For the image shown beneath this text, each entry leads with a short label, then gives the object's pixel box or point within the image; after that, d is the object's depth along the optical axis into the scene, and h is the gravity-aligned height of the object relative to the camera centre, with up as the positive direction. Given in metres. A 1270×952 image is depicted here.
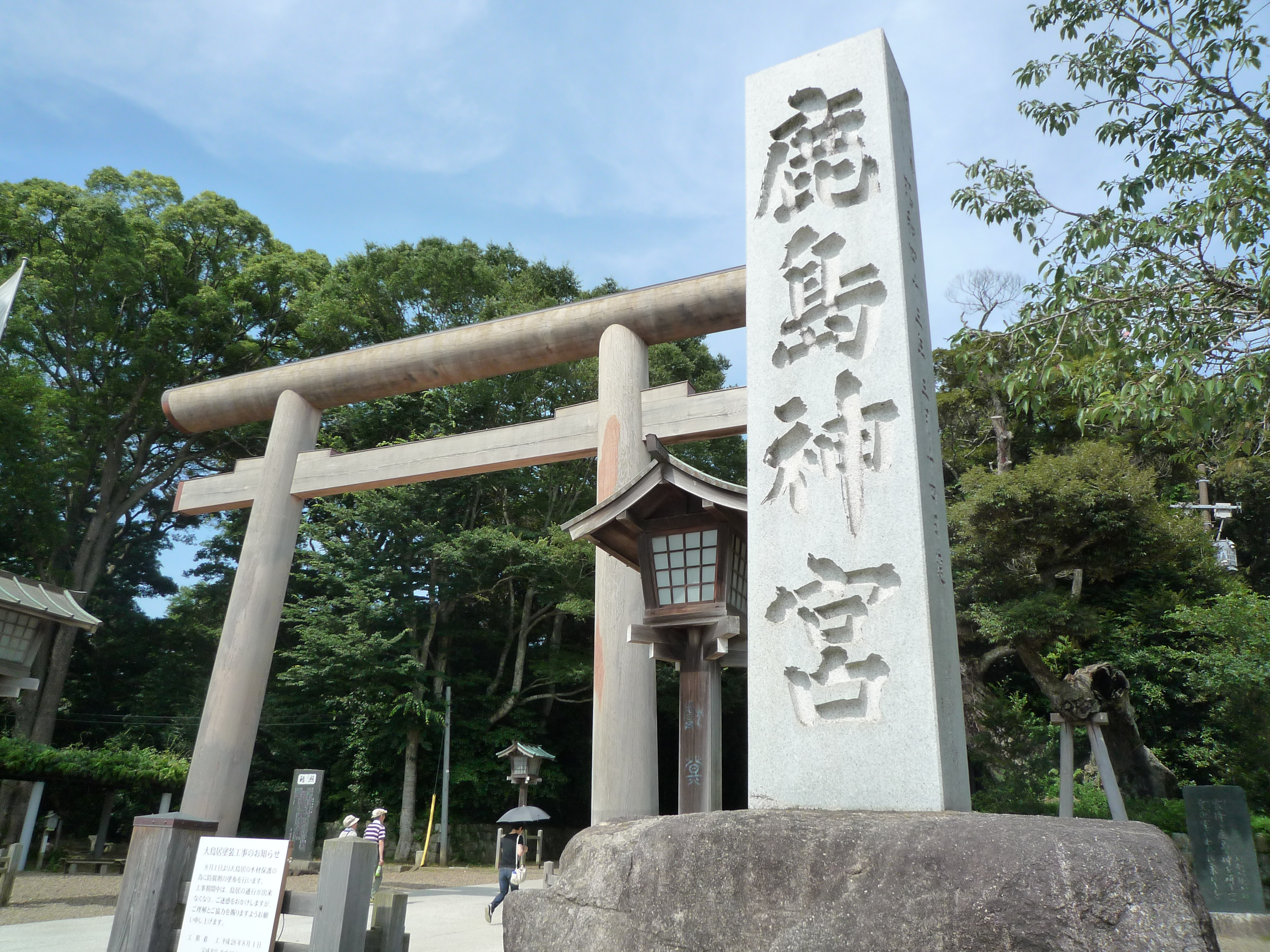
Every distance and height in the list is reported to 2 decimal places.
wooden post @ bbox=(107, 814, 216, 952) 3.43 -0.44
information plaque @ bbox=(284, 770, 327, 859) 12.61 -0.51
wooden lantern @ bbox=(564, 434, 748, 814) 5.11 +1.30
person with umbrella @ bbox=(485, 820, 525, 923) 8.30 -0.74
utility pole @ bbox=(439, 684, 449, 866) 15.97 -0.65
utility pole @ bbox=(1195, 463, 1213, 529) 15.56 +5.81
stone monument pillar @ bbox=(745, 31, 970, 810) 2.82 +1.21
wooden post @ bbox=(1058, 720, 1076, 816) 7.88 +0.34
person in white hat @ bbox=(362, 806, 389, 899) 8.61 -0.48
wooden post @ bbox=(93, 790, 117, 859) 14.54 -0.95
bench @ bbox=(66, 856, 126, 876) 12.98 -1.49
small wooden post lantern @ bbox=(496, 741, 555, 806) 12.99 +0.30
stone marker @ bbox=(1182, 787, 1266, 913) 8.02 -0.31
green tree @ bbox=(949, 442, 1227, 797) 13.31 +4.00
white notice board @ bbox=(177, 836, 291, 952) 3.21 -0.45
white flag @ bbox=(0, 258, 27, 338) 8.95 +4.84
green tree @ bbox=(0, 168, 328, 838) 17.41 +9.12
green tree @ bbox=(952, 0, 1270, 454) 5.16 +3.41
